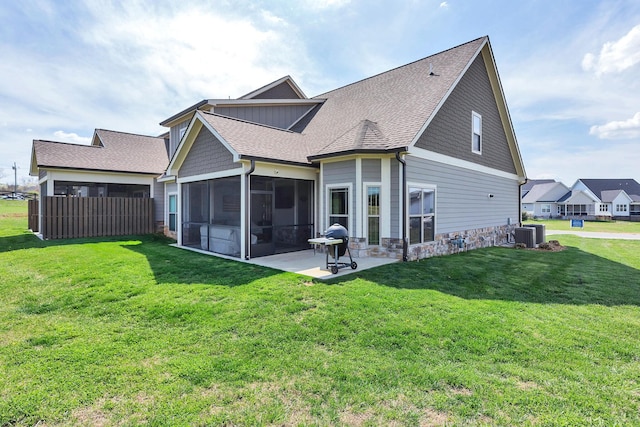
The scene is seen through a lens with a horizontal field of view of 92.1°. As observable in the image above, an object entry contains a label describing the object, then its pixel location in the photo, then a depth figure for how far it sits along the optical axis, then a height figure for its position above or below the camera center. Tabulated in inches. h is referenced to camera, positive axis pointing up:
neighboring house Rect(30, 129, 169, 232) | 567.8 +91.1
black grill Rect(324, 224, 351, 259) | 291.0 -21.2
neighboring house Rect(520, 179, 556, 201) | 1979.6 +194.8
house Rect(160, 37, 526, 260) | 351.9 +58.4
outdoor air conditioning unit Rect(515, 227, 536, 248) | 524.4 -39.9
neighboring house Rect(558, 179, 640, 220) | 1690.5 +52.8
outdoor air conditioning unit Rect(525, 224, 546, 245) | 556.1 -36.9
